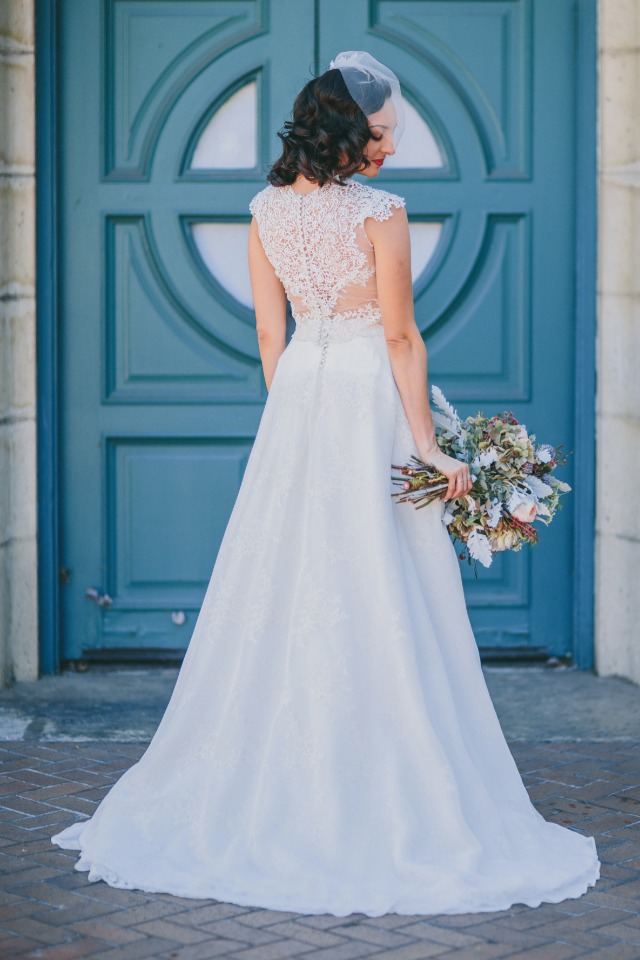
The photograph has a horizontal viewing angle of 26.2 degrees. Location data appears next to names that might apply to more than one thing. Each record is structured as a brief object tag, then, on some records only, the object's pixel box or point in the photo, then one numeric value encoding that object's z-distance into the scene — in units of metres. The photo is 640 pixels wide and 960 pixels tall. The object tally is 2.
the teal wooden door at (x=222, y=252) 5.72
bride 3.47
